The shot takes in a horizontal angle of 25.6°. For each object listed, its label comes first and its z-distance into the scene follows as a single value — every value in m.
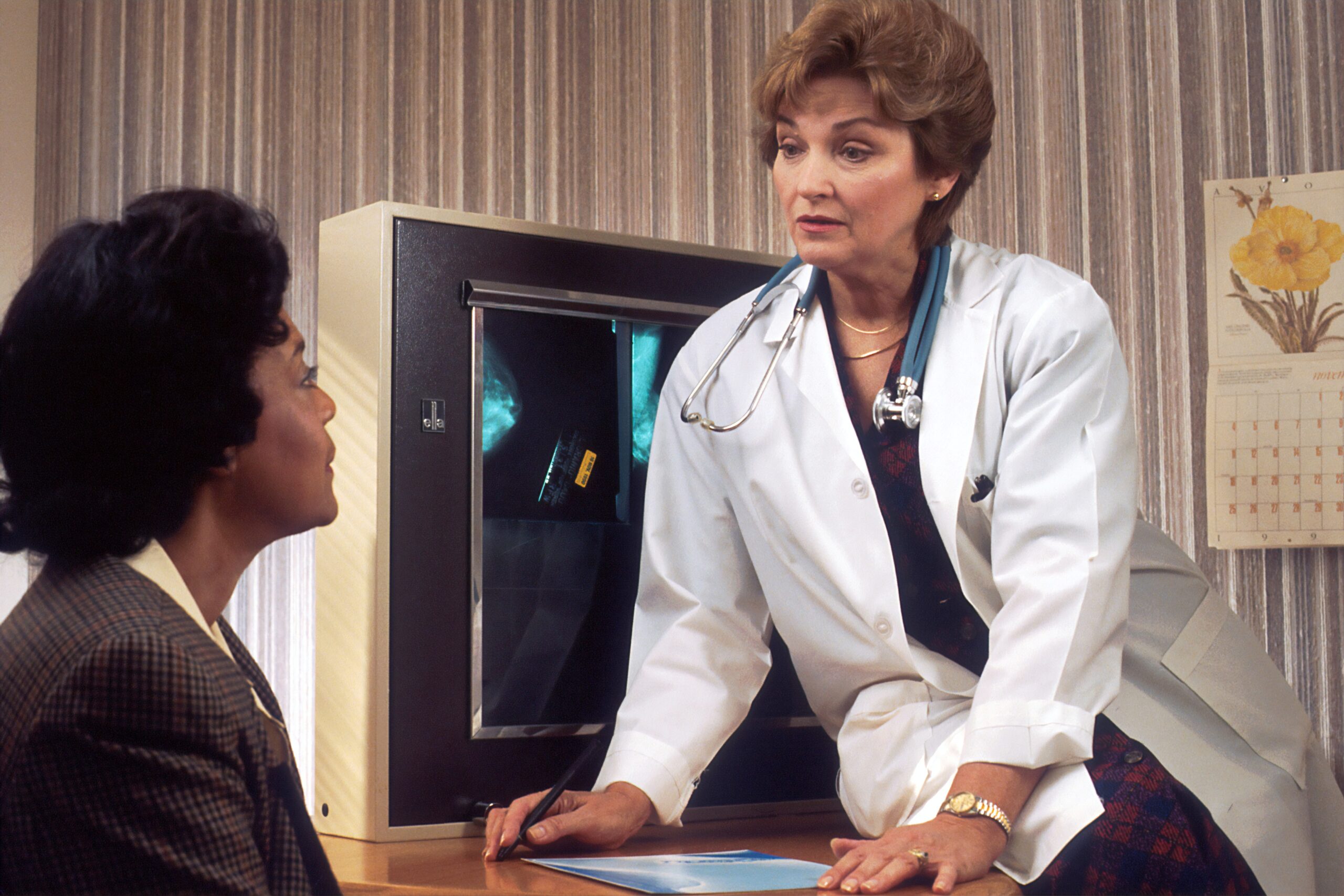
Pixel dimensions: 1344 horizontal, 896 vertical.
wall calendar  3.23
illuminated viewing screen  3.03
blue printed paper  2.62
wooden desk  2.65
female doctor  2.72
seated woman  2.35
